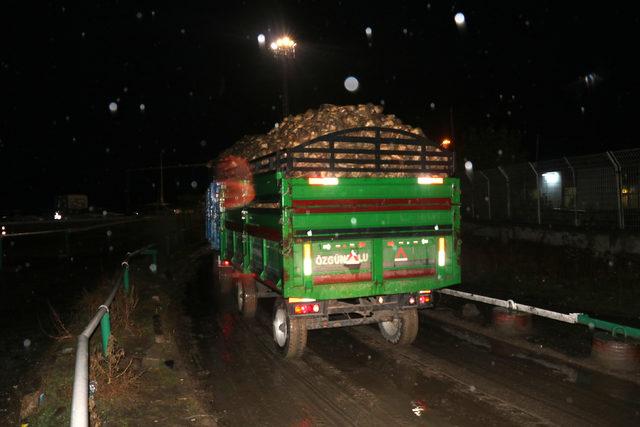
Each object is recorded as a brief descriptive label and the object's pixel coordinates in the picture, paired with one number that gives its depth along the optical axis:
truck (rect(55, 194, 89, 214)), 63.94
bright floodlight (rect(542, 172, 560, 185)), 12.72
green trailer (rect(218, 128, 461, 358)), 6.57
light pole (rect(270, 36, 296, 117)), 19.33
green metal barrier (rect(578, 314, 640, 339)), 6.65
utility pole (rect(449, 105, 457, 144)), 26.36
